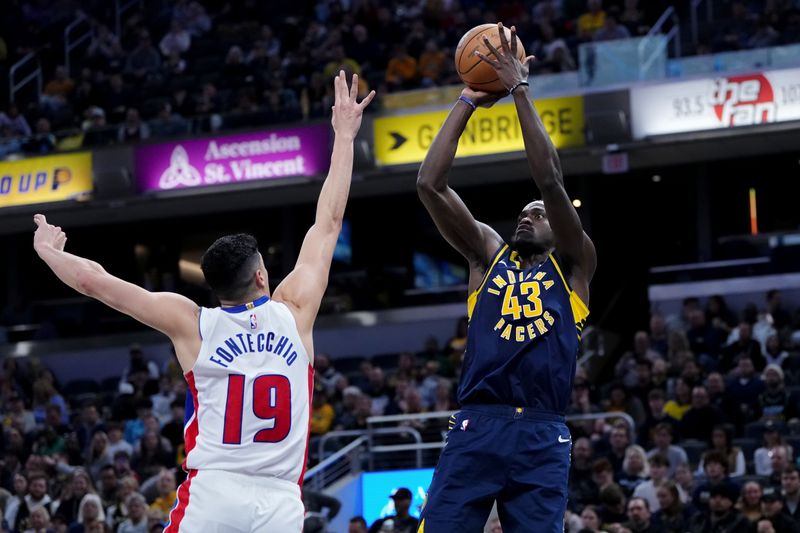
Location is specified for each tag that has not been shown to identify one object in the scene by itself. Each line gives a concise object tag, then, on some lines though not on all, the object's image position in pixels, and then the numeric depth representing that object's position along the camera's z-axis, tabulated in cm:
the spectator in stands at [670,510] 1208
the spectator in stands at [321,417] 1703
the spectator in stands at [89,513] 1403
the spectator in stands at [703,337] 1681
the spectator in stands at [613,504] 1241
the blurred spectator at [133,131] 2108
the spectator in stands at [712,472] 1247
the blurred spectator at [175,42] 2453
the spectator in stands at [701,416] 1434
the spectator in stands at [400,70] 2062
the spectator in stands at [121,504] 1456
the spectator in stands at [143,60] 2421
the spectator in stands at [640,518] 1188
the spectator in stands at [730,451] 1342
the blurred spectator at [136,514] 1399
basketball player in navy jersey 603
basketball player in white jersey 525
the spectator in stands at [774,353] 1586
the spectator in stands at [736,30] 1872
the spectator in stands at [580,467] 1346
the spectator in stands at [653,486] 1283
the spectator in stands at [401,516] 1213
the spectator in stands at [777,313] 1712
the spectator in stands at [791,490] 1214
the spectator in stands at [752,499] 1198
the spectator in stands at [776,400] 1473
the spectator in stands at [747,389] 1495
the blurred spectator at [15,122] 2289
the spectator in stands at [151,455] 1644
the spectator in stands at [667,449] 1370
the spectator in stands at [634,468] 1332
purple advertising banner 2030
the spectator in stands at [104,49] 2488
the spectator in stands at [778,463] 1273
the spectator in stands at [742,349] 1576
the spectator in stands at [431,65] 2038
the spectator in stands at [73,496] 1495
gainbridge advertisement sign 1870
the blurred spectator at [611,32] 1967
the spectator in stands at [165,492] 1450
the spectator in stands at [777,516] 1159
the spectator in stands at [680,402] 1476
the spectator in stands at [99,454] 1684
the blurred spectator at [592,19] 2072
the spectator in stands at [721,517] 1173
